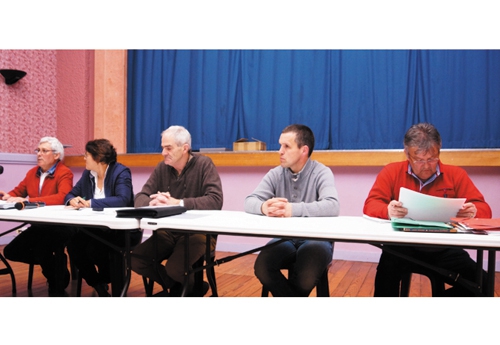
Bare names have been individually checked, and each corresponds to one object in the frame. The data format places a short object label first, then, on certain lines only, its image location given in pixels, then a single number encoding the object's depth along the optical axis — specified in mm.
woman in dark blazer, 2137
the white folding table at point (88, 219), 1517
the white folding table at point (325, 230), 1196
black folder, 1521
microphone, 1904
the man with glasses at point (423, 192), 1612
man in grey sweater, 1648
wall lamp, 3963
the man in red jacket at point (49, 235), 2270
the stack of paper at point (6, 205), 1980
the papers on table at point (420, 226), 1294
